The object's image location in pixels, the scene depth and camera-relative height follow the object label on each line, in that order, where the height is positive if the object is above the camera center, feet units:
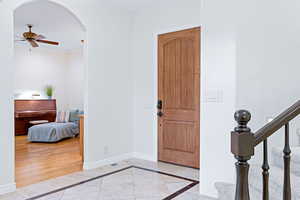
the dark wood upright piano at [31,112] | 23.99 -1.47
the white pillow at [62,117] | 22.63 -1.82
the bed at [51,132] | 19.84 -2.87
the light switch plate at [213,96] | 8.66 +0.05
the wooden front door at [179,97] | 12.73 +0.02
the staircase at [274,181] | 5.86 -2.16
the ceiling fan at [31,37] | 16.49 +4.15
